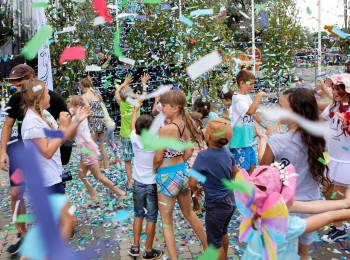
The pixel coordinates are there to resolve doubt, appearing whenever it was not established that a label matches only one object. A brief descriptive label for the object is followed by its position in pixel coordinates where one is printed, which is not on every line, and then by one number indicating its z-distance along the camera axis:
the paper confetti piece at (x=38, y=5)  5.03
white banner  6.61
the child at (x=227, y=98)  6.33
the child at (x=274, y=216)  2.15
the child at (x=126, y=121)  6.36
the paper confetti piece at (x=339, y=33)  5.40
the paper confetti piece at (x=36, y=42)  4.70
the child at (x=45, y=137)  3.31
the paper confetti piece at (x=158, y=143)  3.67
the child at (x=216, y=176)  3.32
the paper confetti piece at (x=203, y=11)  6.19
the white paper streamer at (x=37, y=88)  3.48
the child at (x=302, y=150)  2.90
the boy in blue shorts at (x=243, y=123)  4.95
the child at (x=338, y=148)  3.96
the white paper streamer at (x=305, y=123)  2.89
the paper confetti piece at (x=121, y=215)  5.14
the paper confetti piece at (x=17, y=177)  4.30
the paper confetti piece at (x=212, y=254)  3.32
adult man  4.18
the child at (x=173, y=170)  3.67
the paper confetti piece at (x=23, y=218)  4.35
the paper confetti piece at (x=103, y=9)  5.92
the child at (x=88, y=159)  5.46
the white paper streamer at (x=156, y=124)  4.20
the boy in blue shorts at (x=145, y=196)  3.93
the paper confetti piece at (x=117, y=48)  5.62
